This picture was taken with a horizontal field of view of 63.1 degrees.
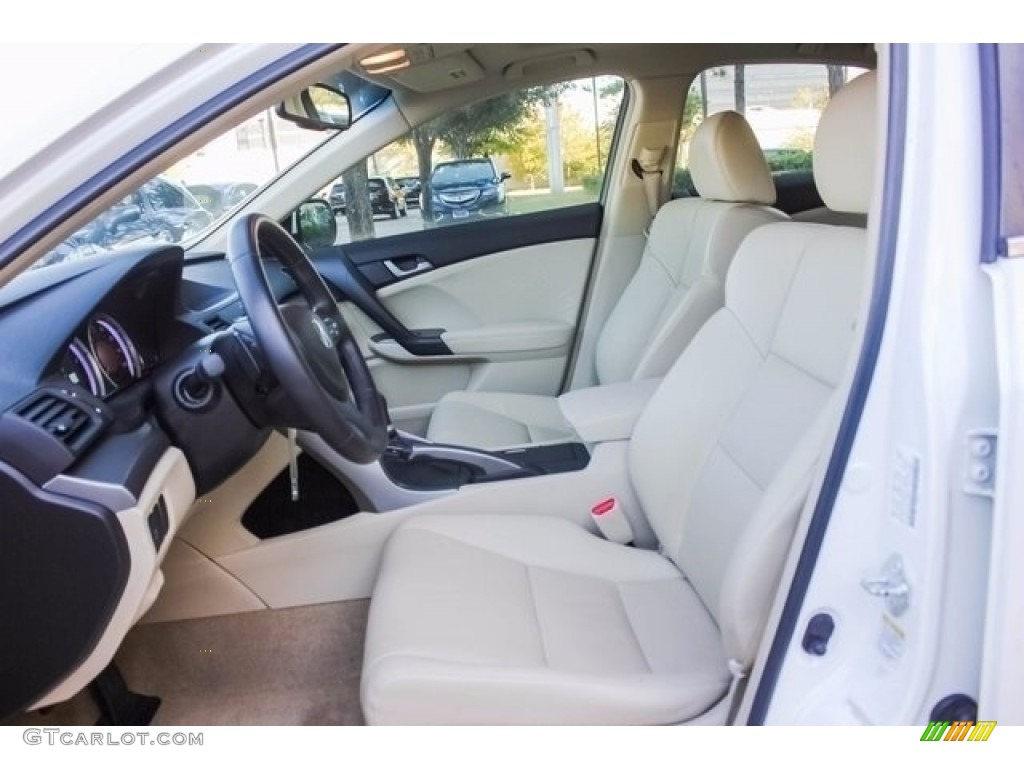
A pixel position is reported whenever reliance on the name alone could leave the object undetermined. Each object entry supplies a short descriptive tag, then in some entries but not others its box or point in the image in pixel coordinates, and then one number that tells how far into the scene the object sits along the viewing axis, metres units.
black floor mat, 1.74
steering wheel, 1.19
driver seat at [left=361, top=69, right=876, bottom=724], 1.13
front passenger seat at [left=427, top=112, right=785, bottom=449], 2.10
